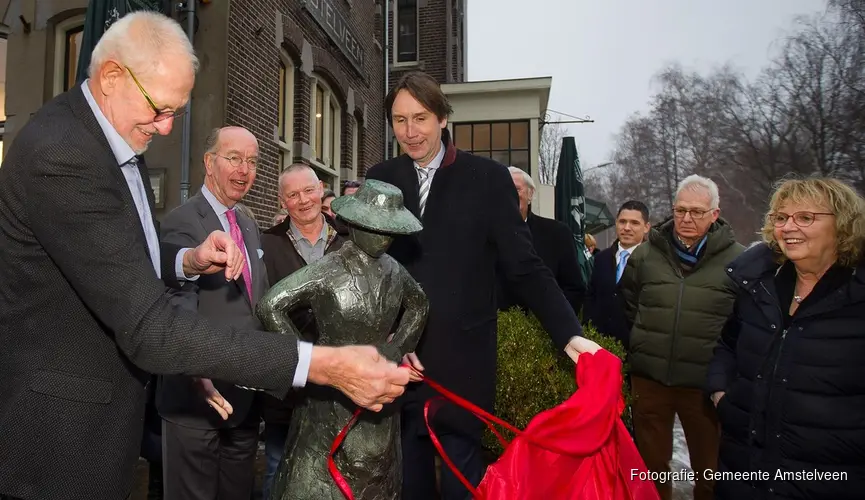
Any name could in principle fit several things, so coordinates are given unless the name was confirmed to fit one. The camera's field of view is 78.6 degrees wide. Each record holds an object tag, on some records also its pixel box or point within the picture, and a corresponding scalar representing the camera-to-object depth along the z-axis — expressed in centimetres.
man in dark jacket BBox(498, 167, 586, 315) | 454
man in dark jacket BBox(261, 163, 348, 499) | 351
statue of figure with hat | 182
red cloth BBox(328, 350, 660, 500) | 173
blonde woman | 220
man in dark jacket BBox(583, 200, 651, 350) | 459
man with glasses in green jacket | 349
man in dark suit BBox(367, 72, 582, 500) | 224
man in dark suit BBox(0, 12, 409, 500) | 133
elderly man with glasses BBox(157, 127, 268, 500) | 270
